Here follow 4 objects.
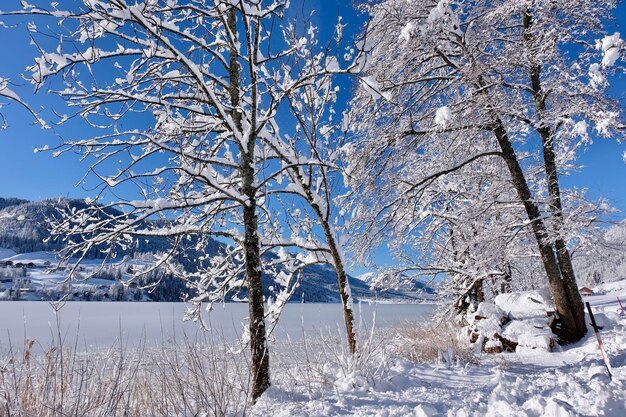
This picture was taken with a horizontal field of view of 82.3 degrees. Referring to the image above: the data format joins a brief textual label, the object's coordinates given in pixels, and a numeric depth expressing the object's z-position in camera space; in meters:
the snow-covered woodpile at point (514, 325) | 6.89
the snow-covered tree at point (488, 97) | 6.30
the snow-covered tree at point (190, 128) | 3.28
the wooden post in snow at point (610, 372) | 3.62
